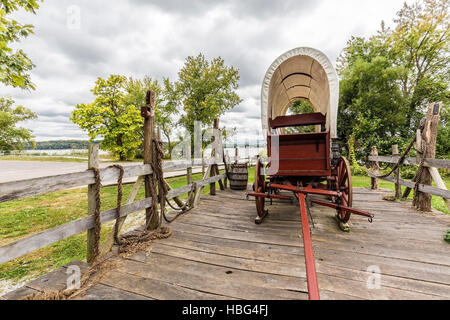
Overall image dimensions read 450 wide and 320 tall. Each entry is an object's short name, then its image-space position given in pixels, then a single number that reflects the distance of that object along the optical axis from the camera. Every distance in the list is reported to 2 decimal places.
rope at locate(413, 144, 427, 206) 3.57
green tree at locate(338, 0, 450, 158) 10.80
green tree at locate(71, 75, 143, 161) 17.56
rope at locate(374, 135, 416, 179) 3.96
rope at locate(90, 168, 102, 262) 2.08
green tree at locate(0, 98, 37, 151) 27.31
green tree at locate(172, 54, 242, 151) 16.92
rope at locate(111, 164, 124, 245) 2.29
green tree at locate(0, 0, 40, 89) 2.24
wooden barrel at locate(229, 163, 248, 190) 5.66
